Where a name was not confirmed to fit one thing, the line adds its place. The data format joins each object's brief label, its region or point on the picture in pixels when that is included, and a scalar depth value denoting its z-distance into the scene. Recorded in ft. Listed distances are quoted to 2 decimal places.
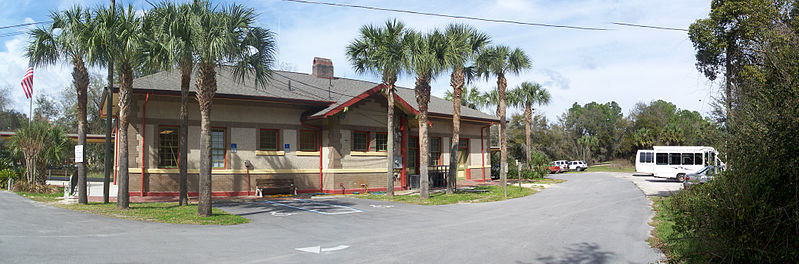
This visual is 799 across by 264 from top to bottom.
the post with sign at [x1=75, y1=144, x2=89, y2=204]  53.31
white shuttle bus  107.65
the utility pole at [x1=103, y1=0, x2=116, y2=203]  53.01
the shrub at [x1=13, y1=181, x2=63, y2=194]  71.87
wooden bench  69.31
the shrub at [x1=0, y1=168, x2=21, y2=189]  80.12
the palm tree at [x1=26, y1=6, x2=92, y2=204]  47.34
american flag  73.87
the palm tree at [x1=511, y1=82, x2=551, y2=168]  139.23
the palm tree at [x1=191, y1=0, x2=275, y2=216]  42.98
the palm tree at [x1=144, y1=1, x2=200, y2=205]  42.86
